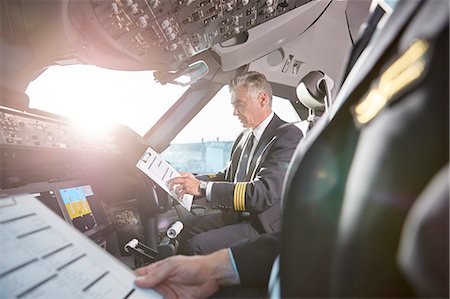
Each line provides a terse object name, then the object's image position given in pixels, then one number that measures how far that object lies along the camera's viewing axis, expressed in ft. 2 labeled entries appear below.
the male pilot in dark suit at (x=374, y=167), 0.76
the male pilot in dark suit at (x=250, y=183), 6.06
